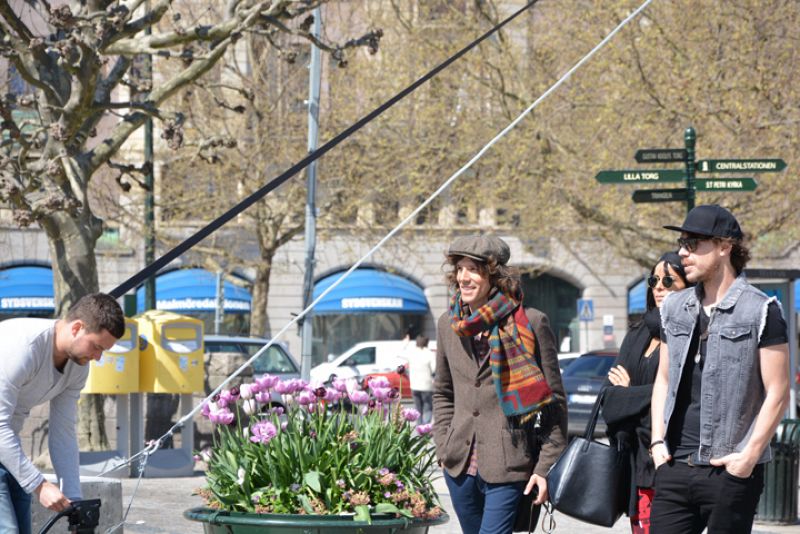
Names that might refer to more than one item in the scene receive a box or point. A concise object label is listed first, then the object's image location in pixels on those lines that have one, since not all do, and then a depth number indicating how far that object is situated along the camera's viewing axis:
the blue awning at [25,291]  34.69
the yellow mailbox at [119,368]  13.47
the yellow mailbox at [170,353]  13.95
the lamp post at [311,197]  19.08
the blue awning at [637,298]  39.97
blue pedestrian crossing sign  33.56
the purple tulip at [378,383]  6.03
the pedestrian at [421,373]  20.73
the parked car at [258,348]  19.16
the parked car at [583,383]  18.41
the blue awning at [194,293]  35.12
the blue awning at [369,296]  37.19
